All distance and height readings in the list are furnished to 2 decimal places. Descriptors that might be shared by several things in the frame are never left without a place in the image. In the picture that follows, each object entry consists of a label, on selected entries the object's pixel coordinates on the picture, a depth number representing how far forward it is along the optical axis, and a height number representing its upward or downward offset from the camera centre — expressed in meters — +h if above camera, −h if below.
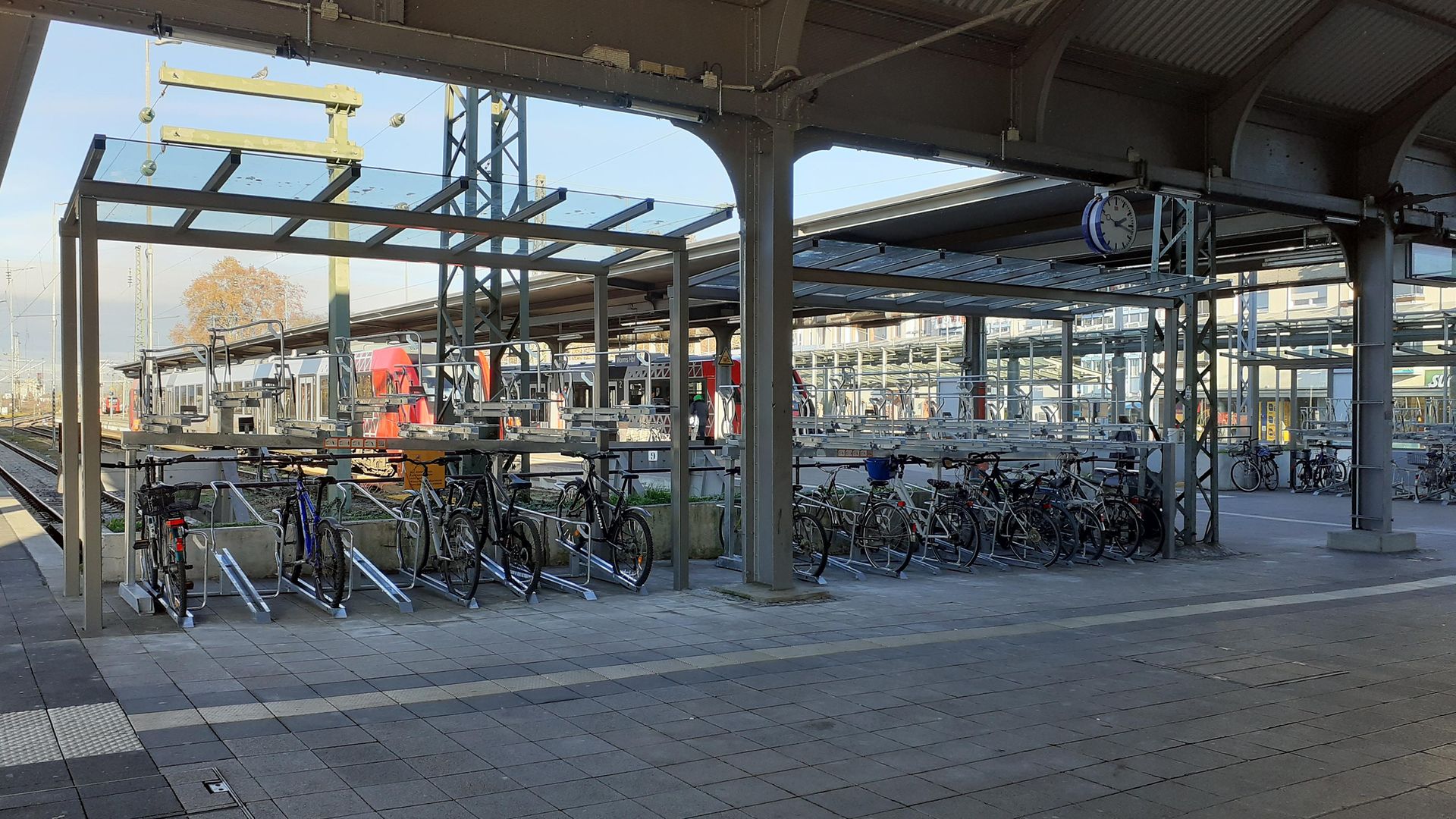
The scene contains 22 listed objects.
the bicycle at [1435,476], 20.98 -1.58
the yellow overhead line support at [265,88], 15.47 +4.52
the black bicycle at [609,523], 9.23 -1.06
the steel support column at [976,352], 21.36 +0.95
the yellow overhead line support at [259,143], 15.06 +3.65
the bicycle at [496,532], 8.76 -1.07
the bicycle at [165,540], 7.53 -0.97
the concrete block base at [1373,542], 13.05 -1.77
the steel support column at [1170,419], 12.34 -0.27
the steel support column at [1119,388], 16.22 +0.14
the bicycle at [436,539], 8.80 -1.14
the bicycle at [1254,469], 23.31 -1.56
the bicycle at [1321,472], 23.11 -1.62
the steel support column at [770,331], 8.97 +0.57
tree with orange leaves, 49.03 +4.93
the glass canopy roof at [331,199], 7.16 +1.53
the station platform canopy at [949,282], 10.55 +1.25
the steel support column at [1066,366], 15.44 +0.53
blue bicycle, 7.94 -1.04
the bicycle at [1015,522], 11.77 -1.35
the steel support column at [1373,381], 13.30 +0.17
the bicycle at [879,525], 10.77 -1.27
